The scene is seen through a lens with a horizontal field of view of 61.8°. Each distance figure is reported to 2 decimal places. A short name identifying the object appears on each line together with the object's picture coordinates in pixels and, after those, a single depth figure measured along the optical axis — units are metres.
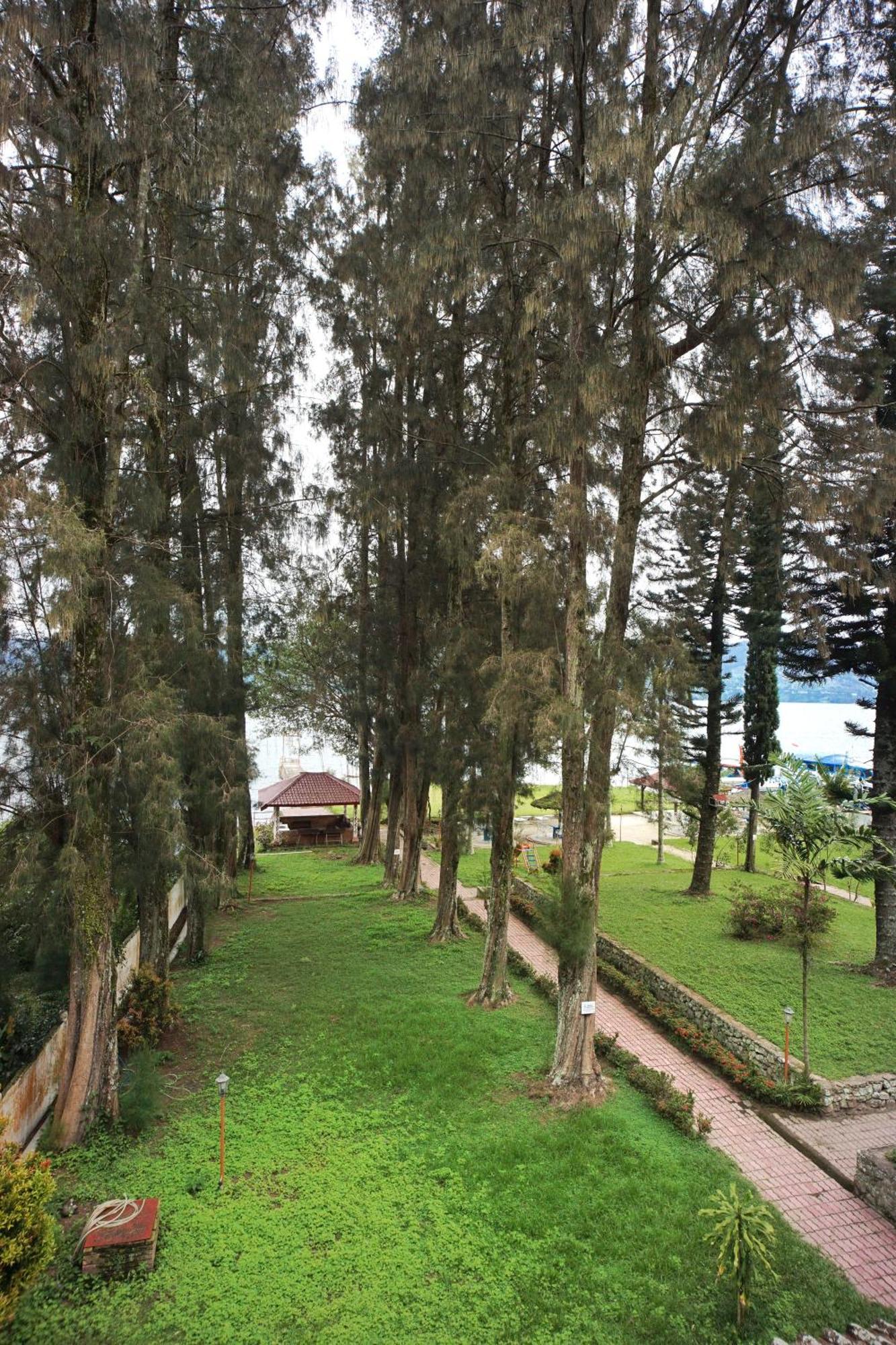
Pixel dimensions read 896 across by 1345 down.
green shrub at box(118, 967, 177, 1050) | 9.30
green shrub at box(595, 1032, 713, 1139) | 7.75
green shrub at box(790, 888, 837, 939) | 13.88
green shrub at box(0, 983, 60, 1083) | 7.38
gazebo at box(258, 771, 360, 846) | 24.78
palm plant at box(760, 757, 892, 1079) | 9.09
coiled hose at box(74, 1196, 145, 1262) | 5.66
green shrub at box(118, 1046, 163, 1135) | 7.41
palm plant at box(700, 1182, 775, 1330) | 5.25
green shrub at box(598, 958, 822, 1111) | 8.46
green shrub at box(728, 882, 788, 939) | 14.16
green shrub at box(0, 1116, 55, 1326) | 4.88
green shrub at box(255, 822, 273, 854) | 26.14
